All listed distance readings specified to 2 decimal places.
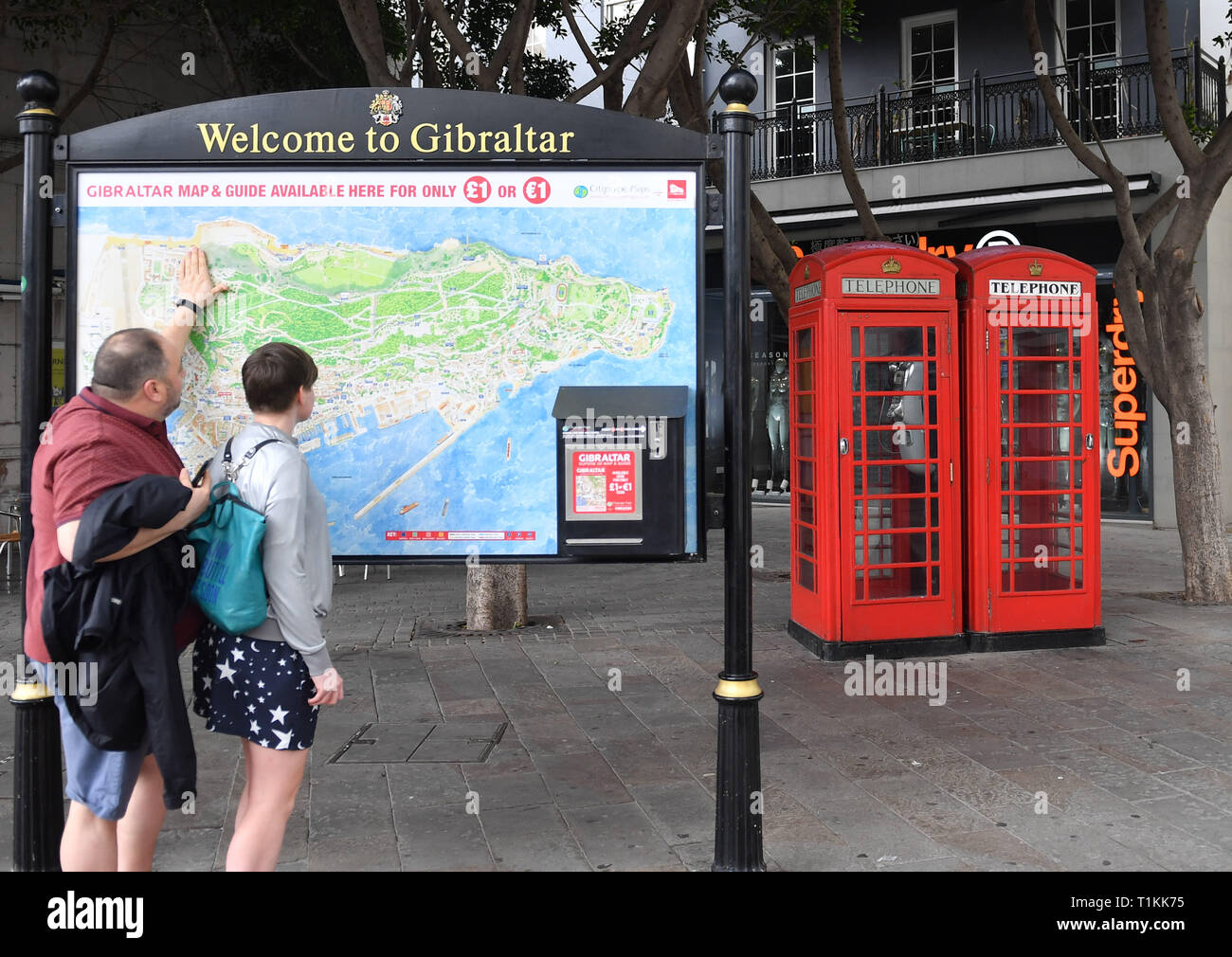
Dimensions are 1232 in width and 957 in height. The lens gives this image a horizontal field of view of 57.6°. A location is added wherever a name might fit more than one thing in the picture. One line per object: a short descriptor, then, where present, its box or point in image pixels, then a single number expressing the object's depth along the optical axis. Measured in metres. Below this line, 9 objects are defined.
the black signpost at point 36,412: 3.65
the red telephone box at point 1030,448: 7.50
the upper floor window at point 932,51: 17.59
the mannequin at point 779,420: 19.39
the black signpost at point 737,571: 3.84
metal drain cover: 5.45
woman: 3.15
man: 3.11
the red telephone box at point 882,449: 7.26
